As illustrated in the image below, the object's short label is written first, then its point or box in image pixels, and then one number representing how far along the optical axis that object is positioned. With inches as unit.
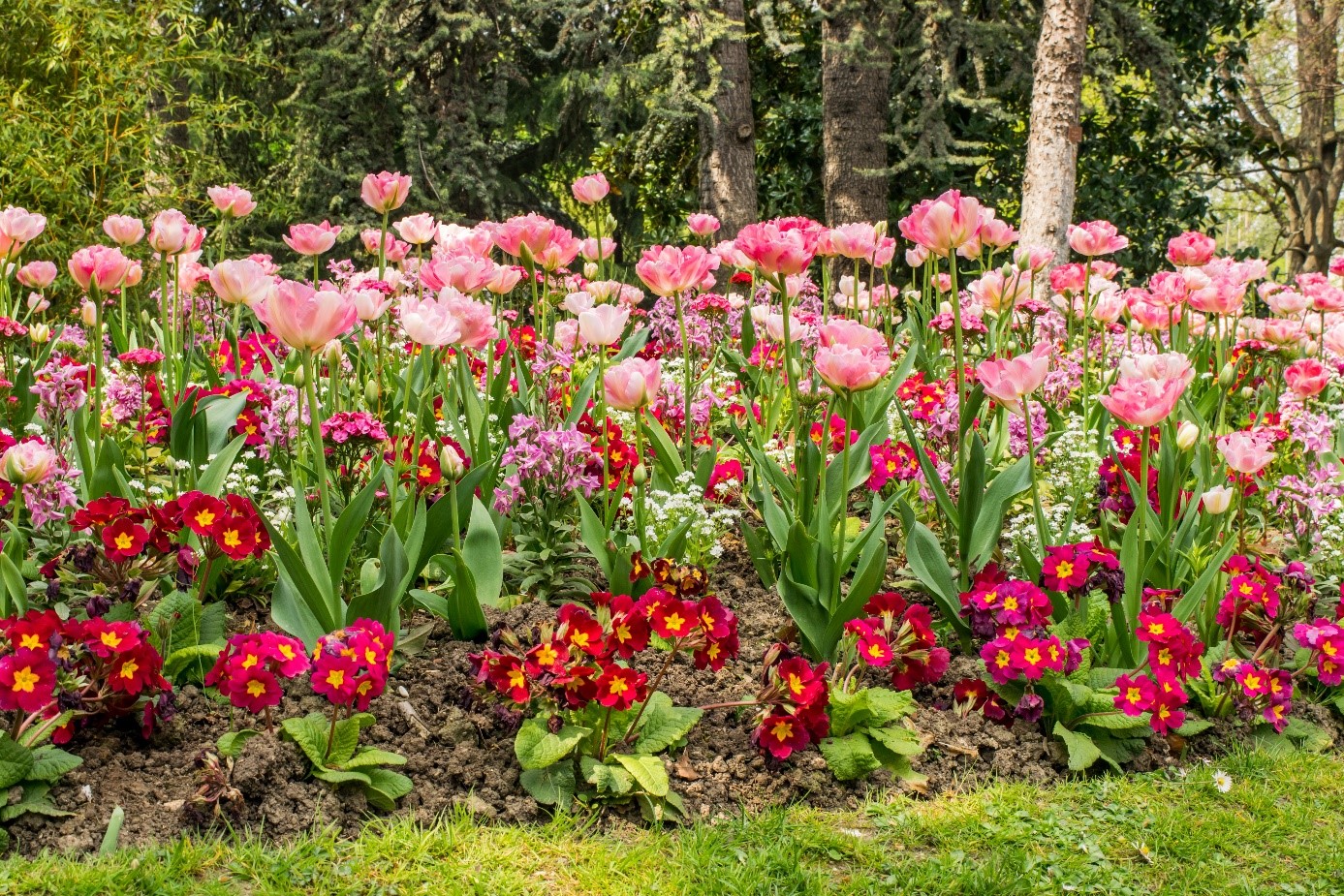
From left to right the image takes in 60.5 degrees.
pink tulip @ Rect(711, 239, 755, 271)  175.0
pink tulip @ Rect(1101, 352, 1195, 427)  99.3
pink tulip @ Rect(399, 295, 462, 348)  103.2
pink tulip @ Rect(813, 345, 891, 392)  94.9
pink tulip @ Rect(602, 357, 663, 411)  107.2
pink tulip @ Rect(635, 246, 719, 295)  123.8
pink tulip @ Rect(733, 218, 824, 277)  108.6
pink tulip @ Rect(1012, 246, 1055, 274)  159.2
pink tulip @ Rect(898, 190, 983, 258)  113.3
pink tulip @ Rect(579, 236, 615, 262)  184.1
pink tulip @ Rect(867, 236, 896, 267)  177.2
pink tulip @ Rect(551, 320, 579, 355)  147.3
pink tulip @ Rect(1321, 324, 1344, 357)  154.3
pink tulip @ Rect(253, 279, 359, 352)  90.0
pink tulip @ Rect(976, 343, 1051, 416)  101.4
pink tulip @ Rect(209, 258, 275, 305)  130.6
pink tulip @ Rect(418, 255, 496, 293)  124.5
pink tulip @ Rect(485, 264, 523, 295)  141.6
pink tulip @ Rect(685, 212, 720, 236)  194.7
